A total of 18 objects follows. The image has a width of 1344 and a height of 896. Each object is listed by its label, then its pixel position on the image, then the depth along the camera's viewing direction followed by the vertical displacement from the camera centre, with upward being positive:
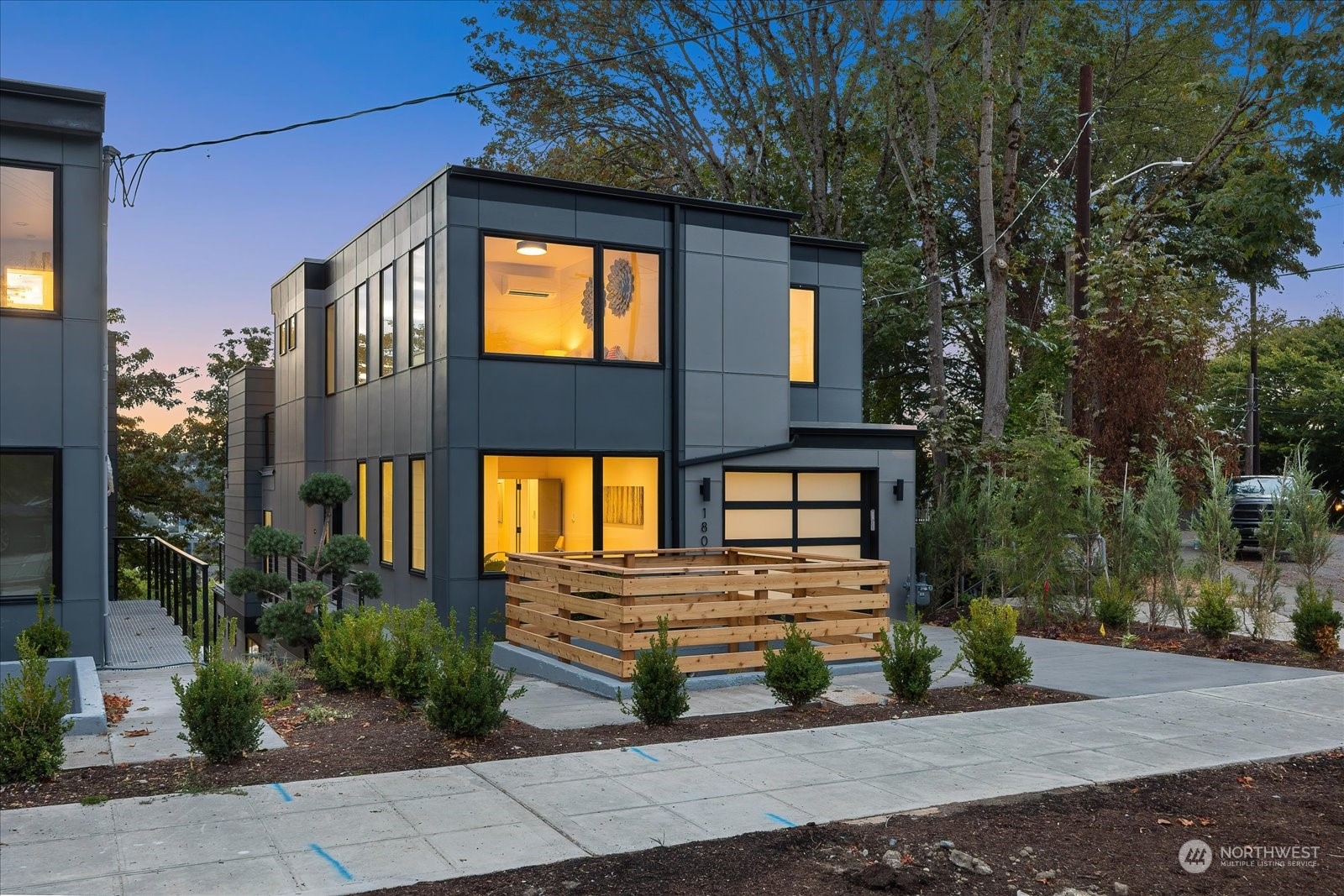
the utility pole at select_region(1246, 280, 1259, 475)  37.06 +1.57
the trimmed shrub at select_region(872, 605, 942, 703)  8.97 -1.69
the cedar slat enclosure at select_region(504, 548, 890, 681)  9.80 -1.39
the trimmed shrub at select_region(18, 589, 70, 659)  9.63 -1.56
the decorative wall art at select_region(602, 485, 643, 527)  14.14 -0.53
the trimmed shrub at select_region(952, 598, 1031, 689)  9.38 -1.64
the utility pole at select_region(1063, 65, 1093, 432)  18.34 +4.64
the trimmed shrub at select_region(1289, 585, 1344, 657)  11.50 -1.70
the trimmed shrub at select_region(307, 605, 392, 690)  9.28 -1.65
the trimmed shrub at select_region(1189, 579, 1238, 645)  12.27 -1.74
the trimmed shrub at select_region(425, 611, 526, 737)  7.27 -1.59
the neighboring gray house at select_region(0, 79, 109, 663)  10.18 +0.97
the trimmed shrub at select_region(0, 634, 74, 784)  6.19 -1.56
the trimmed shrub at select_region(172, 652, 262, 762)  6.67 -1.56
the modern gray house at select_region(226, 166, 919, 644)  13.14 +0.96
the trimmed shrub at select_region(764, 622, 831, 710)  8.61 -1.69
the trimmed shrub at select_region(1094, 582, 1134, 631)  13.71 -1.86
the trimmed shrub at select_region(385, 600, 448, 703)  8.52 -1.51
